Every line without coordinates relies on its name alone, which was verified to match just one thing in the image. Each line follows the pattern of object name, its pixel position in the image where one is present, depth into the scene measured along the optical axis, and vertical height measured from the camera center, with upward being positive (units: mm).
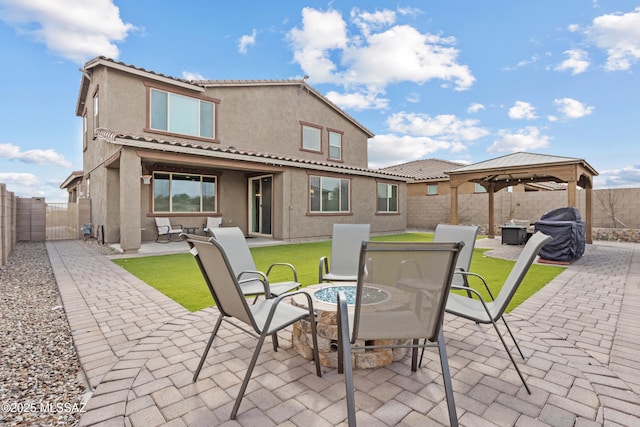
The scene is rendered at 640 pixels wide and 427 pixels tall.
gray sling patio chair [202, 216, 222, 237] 12312 -363
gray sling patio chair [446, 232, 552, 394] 2441 -693
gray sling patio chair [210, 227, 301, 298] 3657 -563
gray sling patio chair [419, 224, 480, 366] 3859 -329
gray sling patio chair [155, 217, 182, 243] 11141 -616
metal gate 13211 -345
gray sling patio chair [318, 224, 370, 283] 4508 -516
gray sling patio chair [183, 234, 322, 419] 2090 -677
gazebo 9305 +1378
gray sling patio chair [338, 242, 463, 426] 1794 -504
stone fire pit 2578 -1123
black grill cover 7820 -676
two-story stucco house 9953 +1731
